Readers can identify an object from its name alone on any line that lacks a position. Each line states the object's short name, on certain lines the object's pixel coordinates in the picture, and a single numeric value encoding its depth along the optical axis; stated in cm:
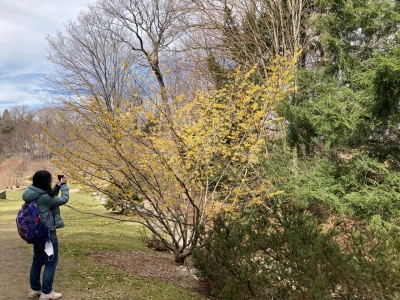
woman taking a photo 317
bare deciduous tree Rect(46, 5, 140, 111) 1825
